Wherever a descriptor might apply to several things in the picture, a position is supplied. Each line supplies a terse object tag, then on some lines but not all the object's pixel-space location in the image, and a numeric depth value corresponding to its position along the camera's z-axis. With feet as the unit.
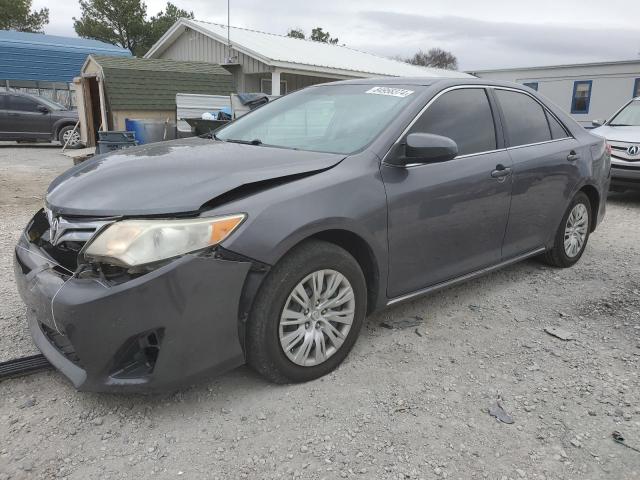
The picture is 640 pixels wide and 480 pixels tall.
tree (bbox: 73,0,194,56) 126.52
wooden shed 38.71
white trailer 62.18
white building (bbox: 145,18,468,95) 51.55
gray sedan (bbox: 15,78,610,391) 7.27
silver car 25.21
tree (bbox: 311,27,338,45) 186.29
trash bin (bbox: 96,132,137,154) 29.66
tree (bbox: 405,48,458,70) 212.64
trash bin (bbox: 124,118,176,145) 35.09
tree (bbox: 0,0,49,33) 122.05
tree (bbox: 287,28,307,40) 187.32
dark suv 47.21
